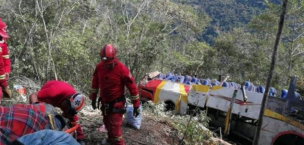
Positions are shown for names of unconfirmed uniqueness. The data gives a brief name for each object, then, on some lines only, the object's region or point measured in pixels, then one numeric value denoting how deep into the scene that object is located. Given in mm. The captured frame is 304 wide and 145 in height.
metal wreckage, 7023
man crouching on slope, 3480
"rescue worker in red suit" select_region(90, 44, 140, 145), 5059
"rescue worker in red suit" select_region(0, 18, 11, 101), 4677
